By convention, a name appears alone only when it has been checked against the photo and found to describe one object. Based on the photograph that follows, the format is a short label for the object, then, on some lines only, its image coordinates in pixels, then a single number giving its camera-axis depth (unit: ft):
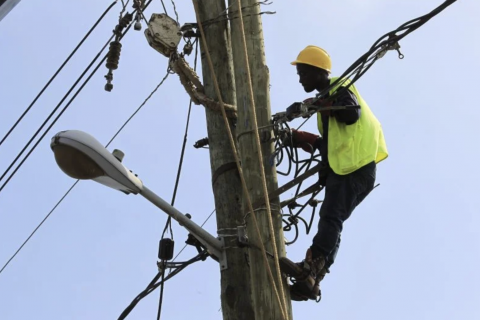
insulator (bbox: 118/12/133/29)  39.83
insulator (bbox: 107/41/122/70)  38.65
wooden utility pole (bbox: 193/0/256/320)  30.75
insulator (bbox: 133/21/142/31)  37.43
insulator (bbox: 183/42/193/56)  36.25
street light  27.84
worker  28.89
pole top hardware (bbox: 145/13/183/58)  34.54
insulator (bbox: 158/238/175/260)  34.52
